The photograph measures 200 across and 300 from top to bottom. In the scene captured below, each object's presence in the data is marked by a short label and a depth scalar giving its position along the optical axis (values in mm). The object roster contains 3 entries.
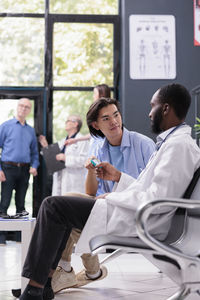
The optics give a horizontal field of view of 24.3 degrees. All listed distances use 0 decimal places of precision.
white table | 2514
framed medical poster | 6004
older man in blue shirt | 5664
